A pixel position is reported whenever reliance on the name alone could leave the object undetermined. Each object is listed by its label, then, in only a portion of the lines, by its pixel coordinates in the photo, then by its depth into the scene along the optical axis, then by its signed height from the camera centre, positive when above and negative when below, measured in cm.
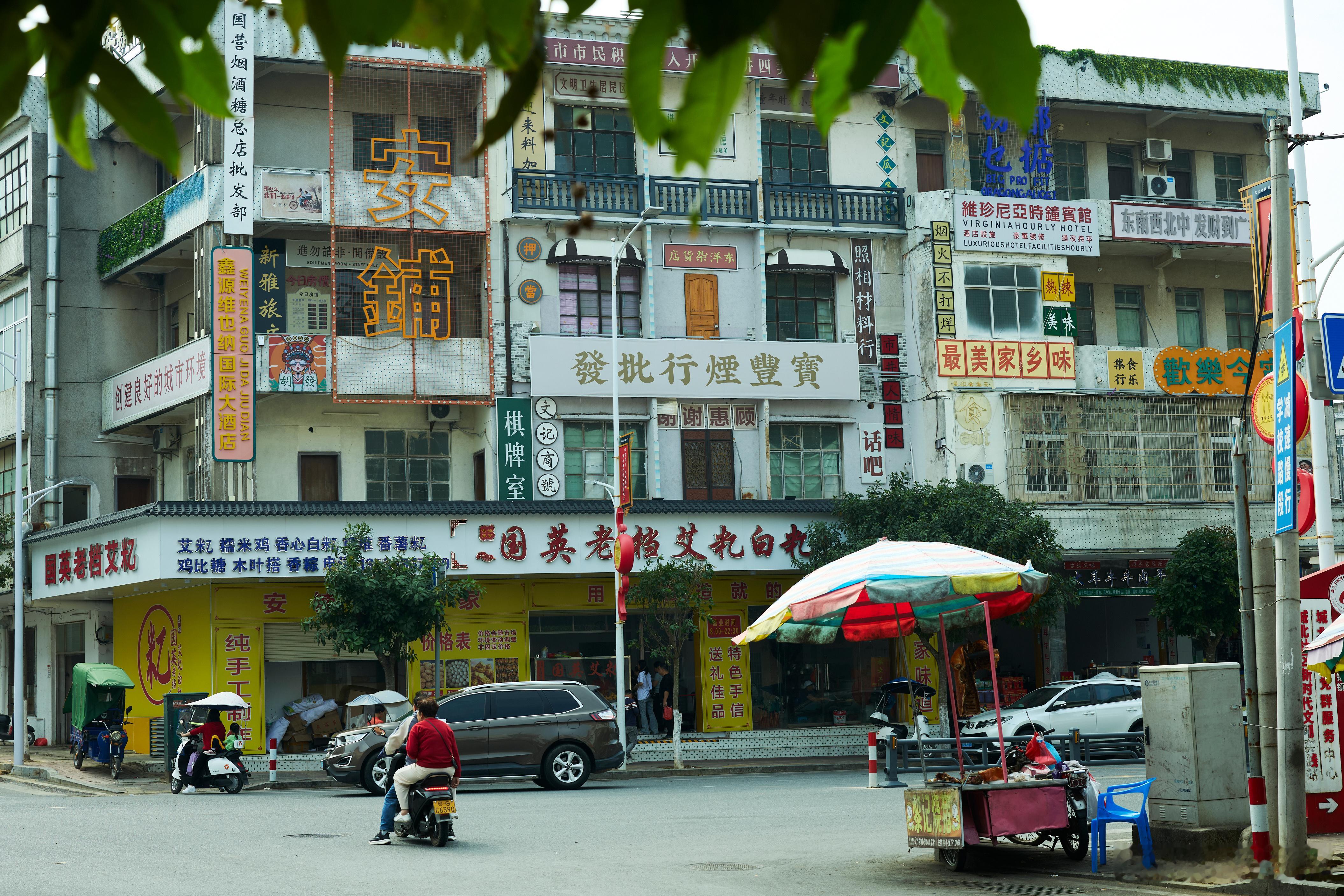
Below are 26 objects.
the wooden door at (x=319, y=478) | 3145 +244
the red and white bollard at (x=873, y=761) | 2134 -251
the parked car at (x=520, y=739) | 2175 -212
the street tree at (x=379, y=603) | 2641 -16
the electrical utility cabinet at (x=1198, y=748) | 1127 -130
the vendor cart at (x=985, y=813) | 1204 -186
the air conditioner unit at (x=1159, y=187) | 3578 +910
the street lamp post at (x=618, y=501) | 2655 +155
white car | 2736 -242
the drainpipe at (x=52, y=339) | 3312 +573
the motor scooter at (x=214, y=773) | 2323 -265
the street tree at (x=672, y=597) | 2855 -19
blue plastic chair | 1166 -186
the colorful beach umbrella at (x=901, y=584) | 1252 -2
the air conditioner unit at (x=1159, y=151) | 3550 +987
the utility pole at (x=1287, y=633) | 1035 -43
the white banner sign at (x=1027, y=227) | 3291 +764
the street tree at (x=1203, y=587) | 3073 -27
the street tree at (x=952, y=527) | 2905 +105
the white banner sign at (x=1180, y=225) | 3406 +787
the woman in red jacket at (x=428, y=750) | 1438 -148
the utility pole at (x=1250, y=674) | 1048 -80
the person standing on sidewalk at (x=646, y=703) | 3041 -230
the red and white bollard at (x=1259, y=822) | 1047 -171
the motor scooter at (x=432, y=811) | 1447 -207
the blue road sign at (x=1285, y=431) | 1080 +102
